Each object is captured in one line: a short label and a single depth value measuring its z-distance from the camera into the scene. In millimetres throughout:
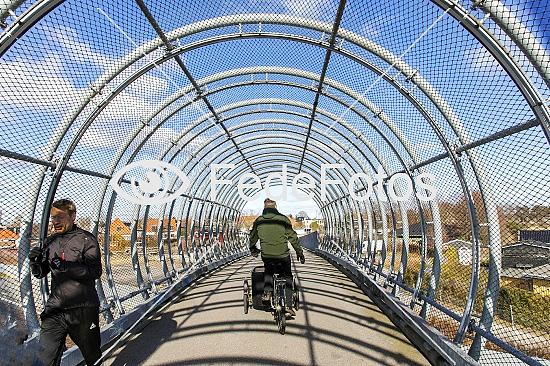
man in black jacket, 3219
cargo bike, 5632
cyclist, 6352
